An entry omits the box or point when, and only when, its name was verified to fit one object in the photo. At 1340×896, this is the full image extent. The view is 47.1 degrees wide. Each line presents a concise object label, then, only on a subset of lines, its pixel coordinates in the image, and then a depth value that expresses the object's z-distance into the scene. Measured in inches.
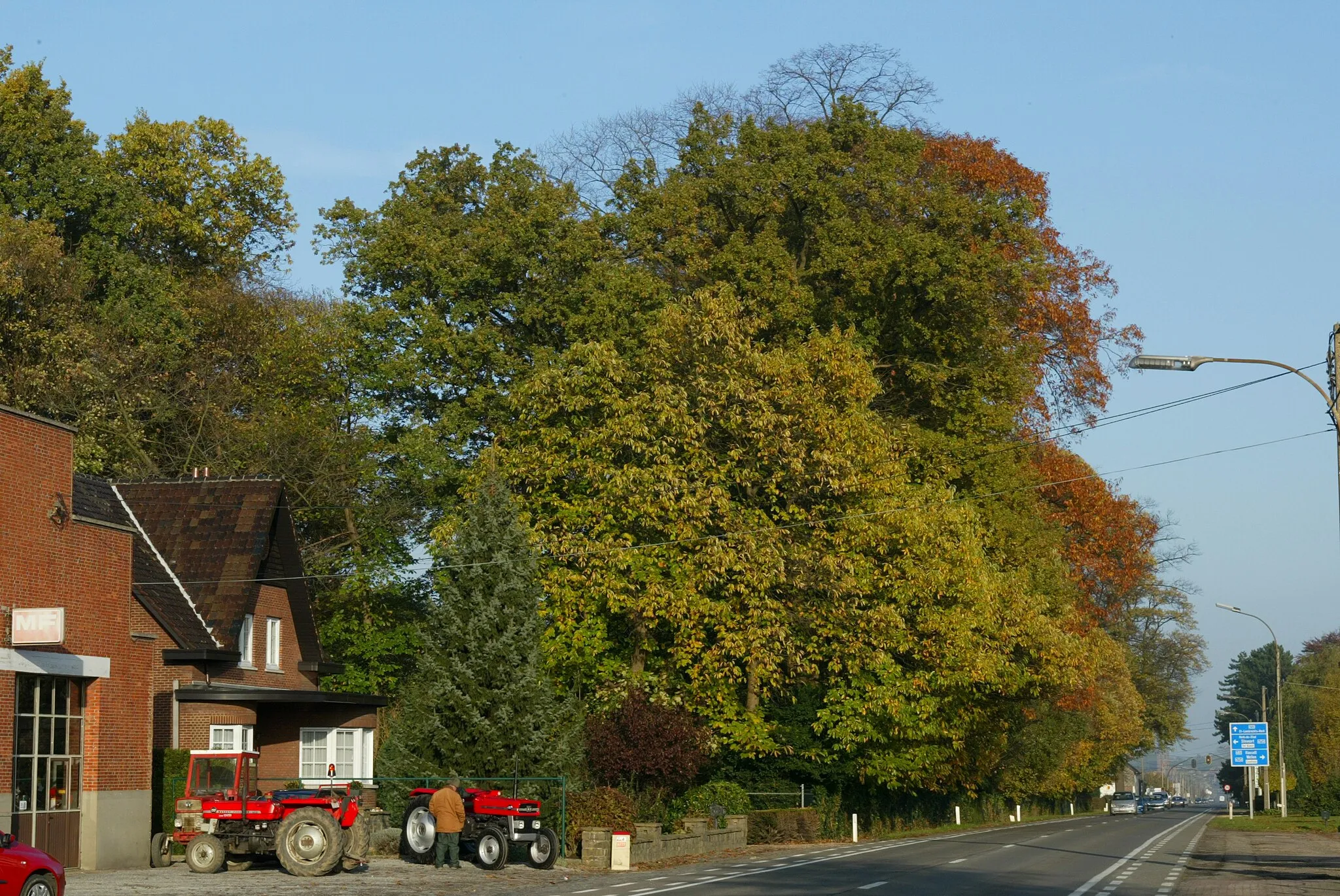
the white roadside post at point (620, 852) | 1135.0
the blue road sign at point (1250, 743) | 2471.7
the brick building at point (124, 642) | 968.9
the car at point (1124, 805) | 3607.3
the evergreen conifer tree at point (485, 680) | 1353.3
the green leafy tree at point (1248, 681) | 7003.0
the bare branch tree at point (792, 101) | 1973.4
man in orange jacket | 1077.1
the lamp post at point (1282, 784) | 2620.6
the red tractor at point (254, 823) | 1013.8
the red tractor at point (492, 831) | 1107.3
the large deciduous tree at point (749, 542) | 1496.1
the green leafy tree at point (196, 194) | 2081.7
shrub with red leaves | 1401.3
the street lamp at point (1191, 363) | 938.1
